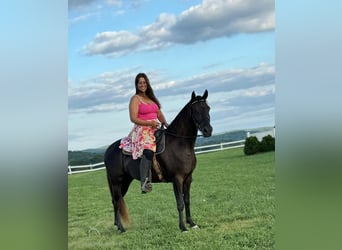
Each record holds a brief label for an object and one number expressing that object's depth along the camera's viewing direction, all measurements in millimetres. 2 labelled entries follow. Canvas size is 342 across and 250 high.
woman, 4941
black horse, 4793
